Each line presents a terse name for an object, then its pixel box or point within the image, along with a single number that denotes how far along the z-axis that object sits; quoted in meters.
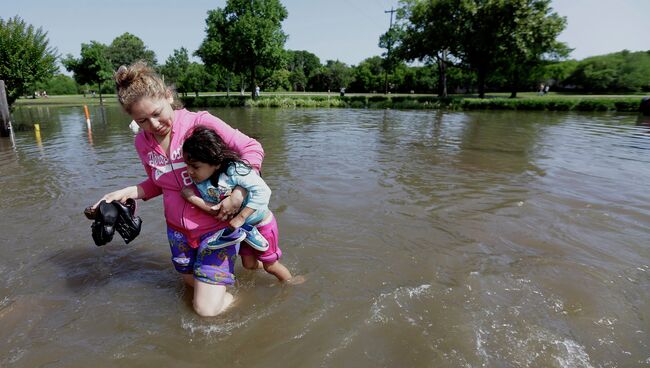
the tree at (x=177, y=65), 54.91
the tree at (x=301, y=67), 81.22
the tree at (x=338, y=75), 75.62
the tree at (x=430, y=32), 36.84
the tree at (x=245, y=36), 39.34
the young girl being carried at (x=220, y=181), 2.48
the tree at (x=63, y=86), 76.50
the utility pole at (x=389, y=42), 45.19
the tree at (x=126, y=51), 57.81
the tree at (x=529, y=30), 34.12
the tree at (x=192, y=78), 54.81
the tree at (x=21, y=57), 15.70
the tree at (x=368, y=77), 70.88
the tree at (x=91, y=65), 40.66
